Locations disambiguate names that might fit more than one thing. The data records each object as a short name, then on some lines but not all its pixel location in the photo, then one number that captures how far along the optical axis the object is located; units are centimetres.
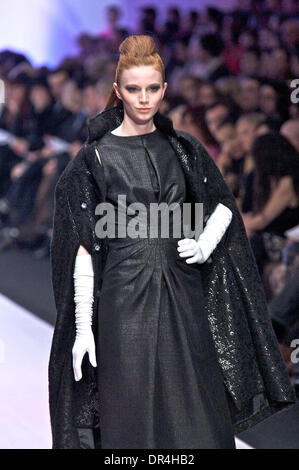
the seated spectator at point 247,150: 993
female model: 524
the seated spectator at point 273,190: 937
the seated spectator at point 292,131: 955
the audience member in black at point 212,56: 1324
